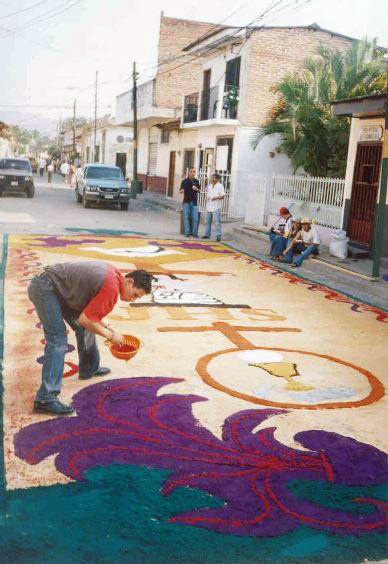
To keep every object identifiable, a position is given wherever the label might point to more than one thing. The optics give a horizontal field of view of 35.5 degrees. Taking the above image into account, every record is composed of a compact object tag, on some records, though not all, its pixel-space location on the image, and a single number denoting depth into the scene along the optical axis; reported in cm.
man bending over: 392
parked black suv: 2541
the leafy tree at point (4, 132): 4466
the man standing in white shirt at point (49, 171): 4172
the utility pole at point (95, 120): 5291
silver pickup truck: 2306
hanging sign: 1268
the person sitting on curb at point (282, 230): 1219
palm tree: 1712
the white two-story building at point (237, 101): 2197
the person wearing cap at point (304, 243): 1205
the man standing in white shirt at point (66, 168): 4550
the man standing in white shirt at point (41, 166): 5479
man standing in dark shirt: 1568
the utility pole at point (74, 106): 7362
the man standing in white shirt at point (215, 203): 1534
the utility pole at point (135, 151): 3183
